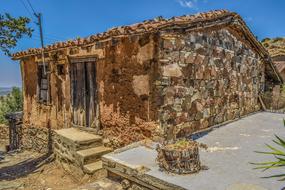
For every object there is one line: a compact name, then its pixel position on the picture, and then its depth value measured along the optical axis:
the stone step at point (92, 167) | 5.56
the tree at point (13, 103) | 21.20
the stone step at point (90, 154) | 5.83
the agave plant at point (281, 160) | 2.92
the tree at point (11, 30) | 7.67
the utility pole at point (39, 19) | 8.62
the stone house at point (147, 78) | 5.35
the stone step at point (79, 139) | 6.19
